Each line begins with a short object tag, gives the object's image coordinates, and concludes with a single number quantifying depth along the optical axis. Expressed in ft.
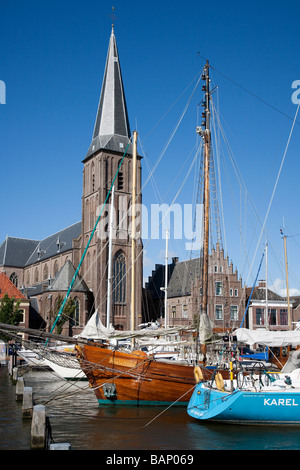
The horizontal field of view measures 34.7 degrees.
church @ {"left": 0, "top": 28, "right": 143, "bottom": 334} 215.72
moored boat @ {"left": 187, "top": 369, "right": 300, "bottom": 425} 53.88
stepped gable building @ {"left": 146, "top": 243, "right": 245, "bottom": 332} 203.41
